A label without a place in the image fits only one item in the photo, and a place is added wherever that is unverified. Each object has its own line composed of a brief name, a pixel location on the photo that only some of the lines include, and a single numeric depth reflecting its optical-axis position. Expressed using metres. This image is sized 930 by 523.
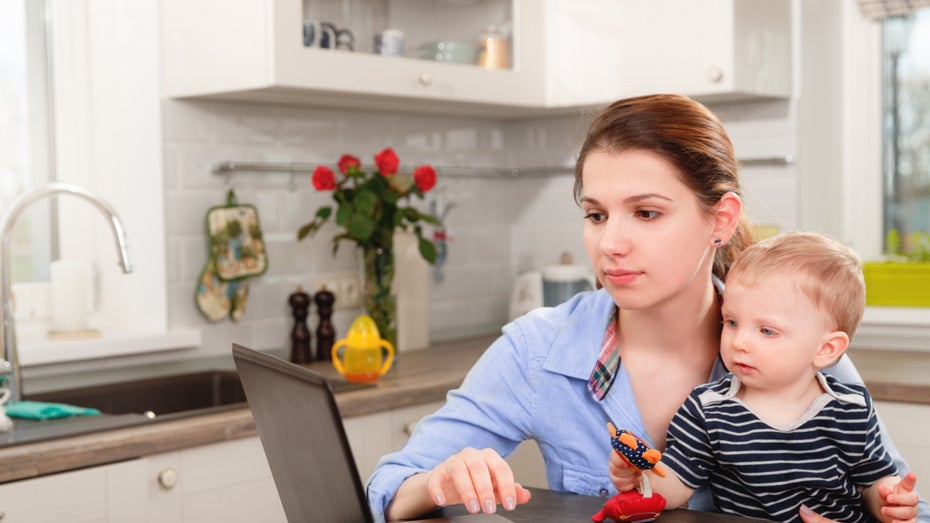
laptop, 1.08
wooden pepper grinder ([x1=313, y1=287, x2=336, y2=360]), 3.09
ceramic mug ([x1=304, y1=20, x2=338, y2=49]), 2.72
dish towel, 2.19
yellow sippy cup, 2.67
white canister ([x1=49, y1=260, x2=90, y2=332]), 2.76
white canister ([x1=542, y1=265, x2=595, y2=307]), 3.46
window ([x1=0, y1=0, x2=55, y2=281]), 2.82
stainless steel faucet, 2.29
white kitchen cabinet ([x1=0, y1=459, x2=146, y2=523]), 1.93
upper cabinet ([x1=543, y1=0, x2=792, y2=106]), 3.03
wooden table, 1.35
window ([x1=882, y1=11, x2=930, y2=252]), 3.30
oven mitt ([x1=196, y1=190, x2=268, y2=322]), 2.93
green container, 3.04
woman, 1.55
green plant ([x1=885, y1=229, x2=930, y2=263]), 3.12
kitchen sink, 2.56
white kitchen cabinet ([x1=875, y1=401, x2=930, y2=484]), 2.48
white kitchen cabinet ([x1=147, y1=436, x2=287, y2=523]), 2.16
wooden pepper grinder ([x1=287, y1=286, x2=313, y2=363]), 3.06
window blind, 3.25
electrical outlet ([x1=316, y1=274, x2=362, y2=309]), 3.28
